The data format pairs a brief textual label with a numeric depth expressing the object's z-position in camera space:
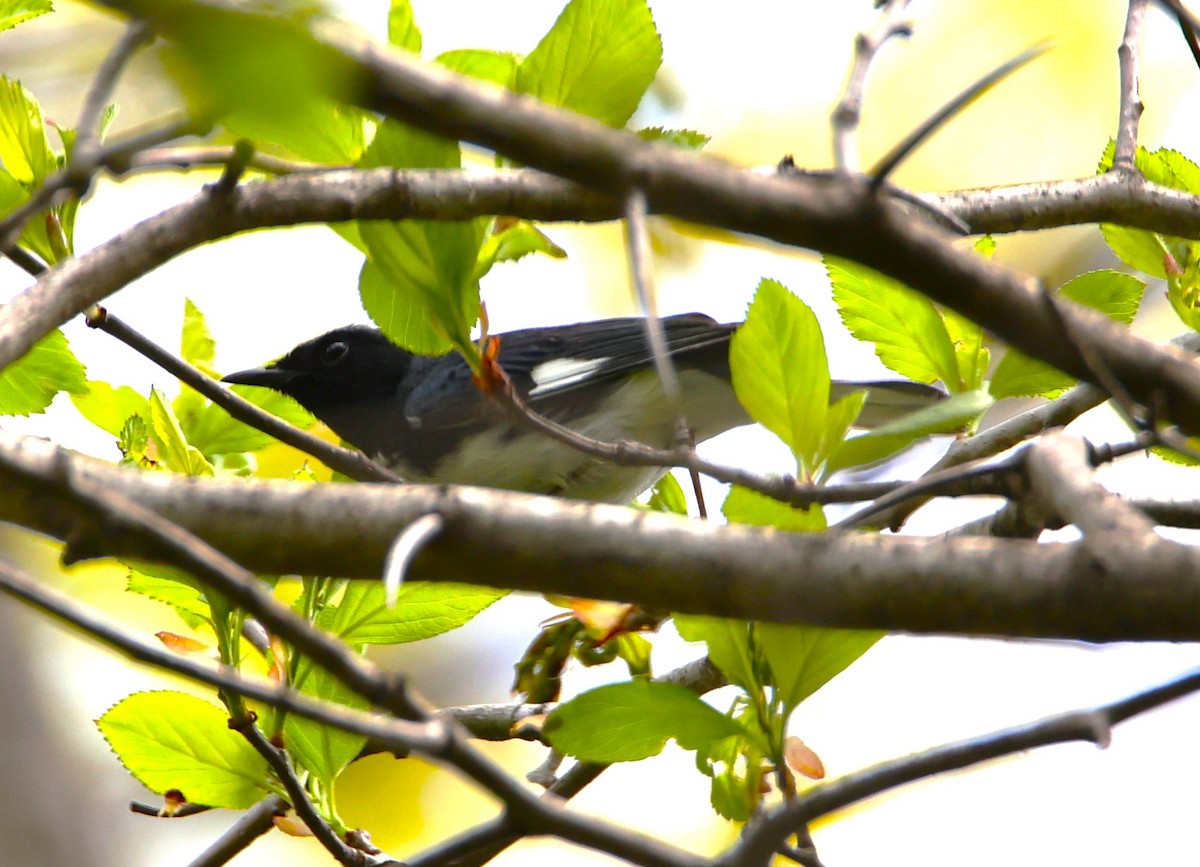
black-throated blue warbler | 3.66
